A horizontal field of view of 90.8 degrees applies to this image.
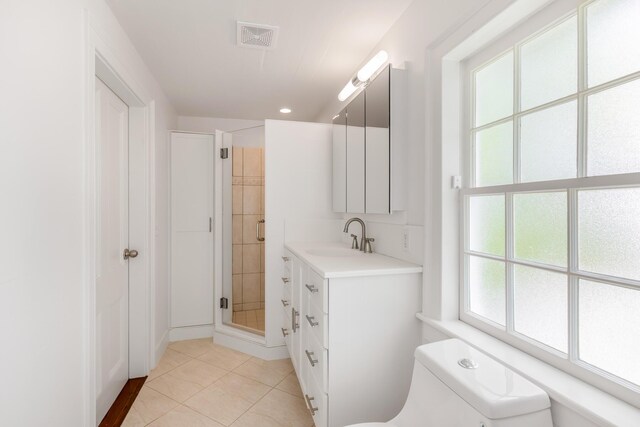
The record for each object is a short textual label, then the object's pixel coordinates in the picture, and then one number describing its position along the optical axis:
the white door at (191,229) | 2.97
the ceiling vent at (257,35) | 1.83
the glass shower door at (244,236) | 2.71
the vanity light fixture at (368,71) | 1.82
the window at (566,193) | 0.82
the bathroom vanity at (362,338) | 1.43
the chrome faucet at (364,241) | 2.14
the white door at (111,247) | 1.79
